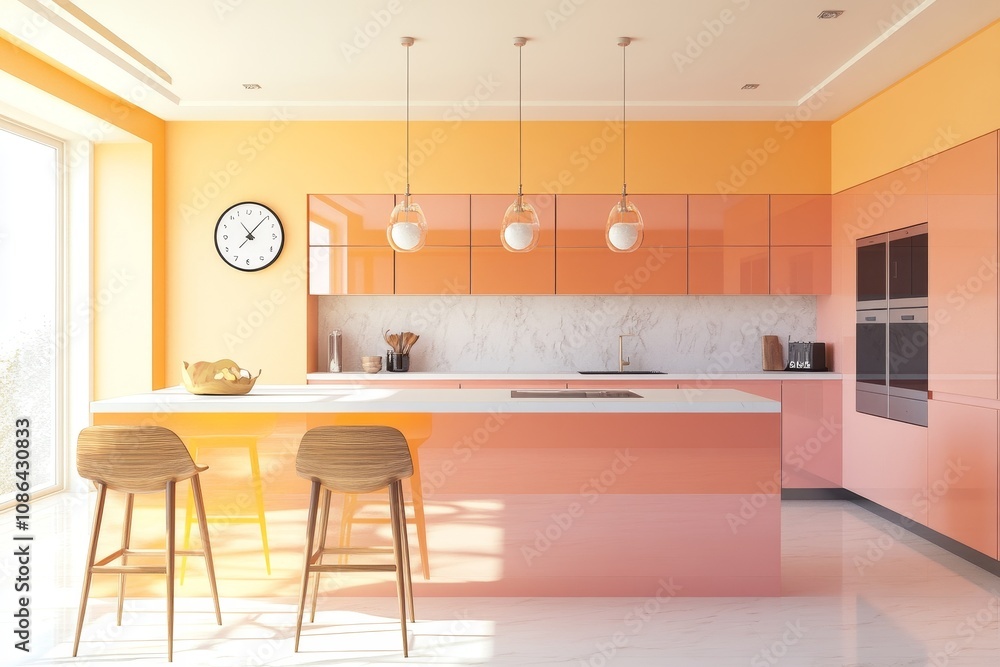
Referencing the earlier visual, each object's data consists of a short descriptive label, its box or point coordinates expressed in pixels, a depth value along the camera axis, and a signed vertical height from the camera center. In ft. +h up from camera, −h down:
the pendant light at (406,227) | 12.20 +1.72
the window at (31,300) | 15.81 +0.70
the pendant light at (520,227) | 12.29 +1.74
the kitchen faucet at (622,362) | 18.71 -0.85
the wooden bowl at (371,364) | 18.13 -0.84
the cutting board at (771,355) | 18.57 -0.65
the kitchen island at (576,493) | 11.00 -2.49
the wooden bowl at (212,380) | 11.39 -0.78
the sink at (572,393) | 11.89 -1.05
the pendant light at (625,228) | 12.24 +1.72
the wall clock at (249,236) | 18.15 +2.35
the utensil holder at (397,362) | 18.43 -0.81
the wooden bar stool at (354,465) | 9.46 -1.76
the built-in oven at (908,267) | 14.10 +1.24
